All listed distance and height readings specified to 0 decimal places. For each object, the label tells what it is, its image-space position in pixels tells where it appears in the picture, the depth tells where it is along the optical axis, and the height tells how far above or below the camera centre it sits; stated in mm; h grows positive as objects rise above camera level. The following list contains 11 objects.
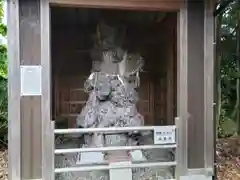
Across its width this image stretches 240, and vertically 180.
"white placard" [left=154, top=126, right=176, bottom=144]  3236 -477
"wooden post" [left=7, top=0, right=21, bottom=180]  2979 -46
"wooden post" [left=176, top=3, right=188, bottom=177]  3262 -80
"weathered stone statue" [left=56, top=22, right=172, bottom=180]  3273 -227
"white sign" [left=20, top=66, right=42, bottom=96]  3006 +63
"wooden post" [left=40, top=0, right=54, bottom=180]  3023 -99
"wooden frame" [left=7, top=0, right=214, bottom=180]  2980 -94
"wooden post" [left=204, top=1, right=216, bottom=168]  3301 +158
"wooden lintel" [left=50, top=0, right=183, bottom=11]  3086 +788
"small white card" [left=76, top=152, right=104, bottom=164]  3217 -700
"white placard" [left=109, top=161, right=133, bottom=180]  3184 -824
